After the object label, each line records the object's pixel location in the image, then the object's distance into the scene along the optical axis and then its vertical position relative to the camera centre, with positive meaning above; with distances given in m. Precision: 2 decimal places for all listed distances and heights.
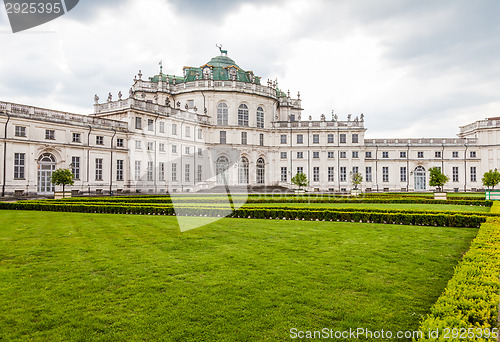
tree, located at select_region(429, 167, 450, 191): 44.22 -0.01
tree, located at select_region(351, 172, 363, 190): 48.17 +0.26
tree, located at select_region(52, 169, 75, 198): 31.11 +0.48
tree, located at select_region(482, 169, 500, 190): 47.59 +0.06
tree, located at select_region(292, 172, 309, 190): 44.66 +0.15
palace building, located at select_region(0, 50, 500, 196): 49.19 +5.63
